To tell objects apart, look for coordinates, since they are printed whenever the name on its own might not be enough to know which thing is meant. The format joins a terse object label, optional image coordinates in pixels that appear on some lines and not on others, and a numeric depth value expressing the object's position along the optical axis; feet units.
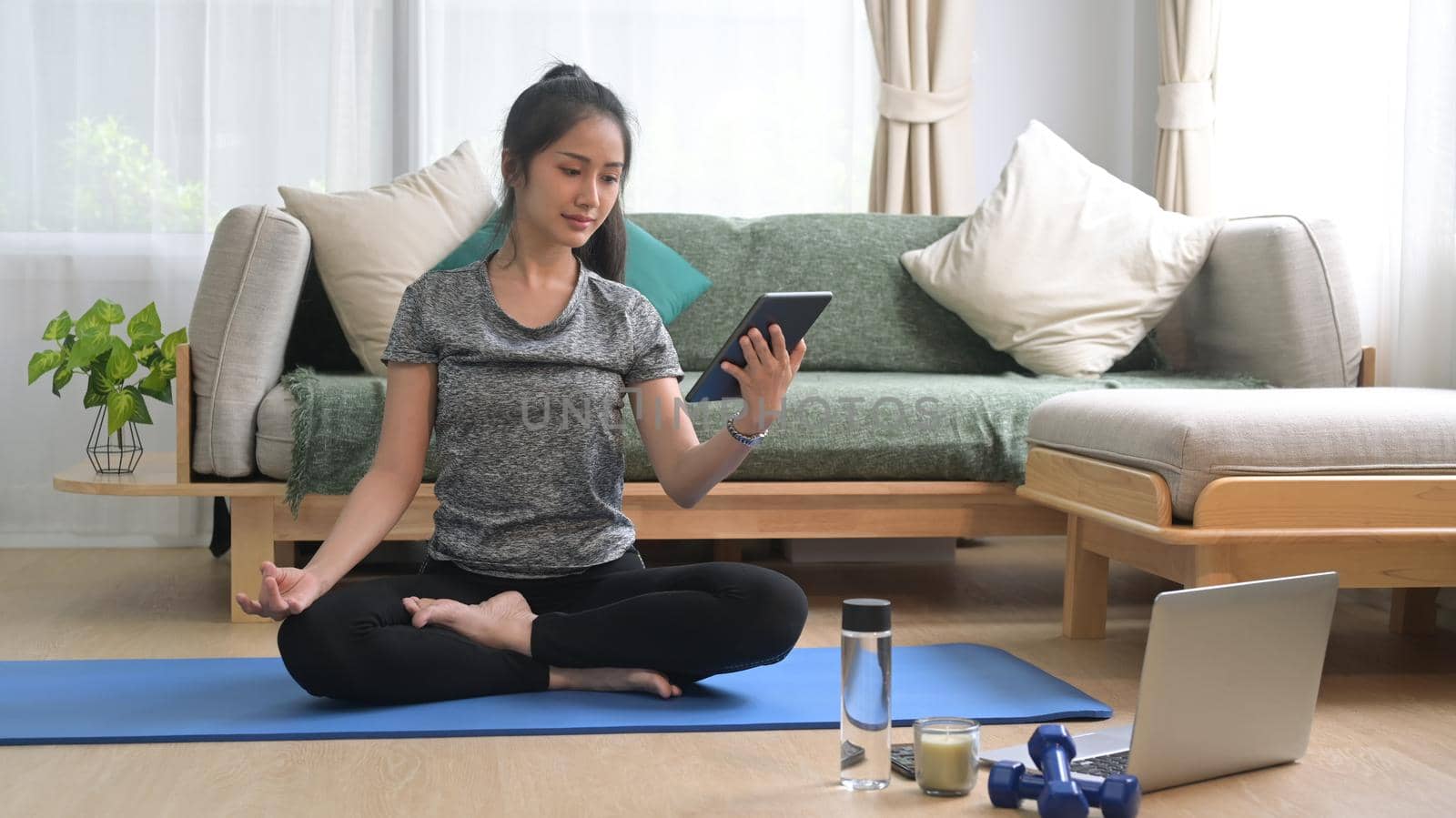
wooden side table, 8.06
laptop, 4.77
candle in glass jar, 4.88
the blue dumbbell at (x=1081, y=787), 4.51
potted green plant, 9.04
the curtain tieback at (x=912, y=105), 11.91
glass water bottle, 4.75
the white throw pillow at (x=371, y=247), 9.05
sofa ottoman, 6.56
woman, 5.98
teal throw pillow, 9.82
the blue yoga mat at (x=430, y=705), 5.68
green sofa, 8.08
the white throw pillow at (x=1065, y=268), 9.88
